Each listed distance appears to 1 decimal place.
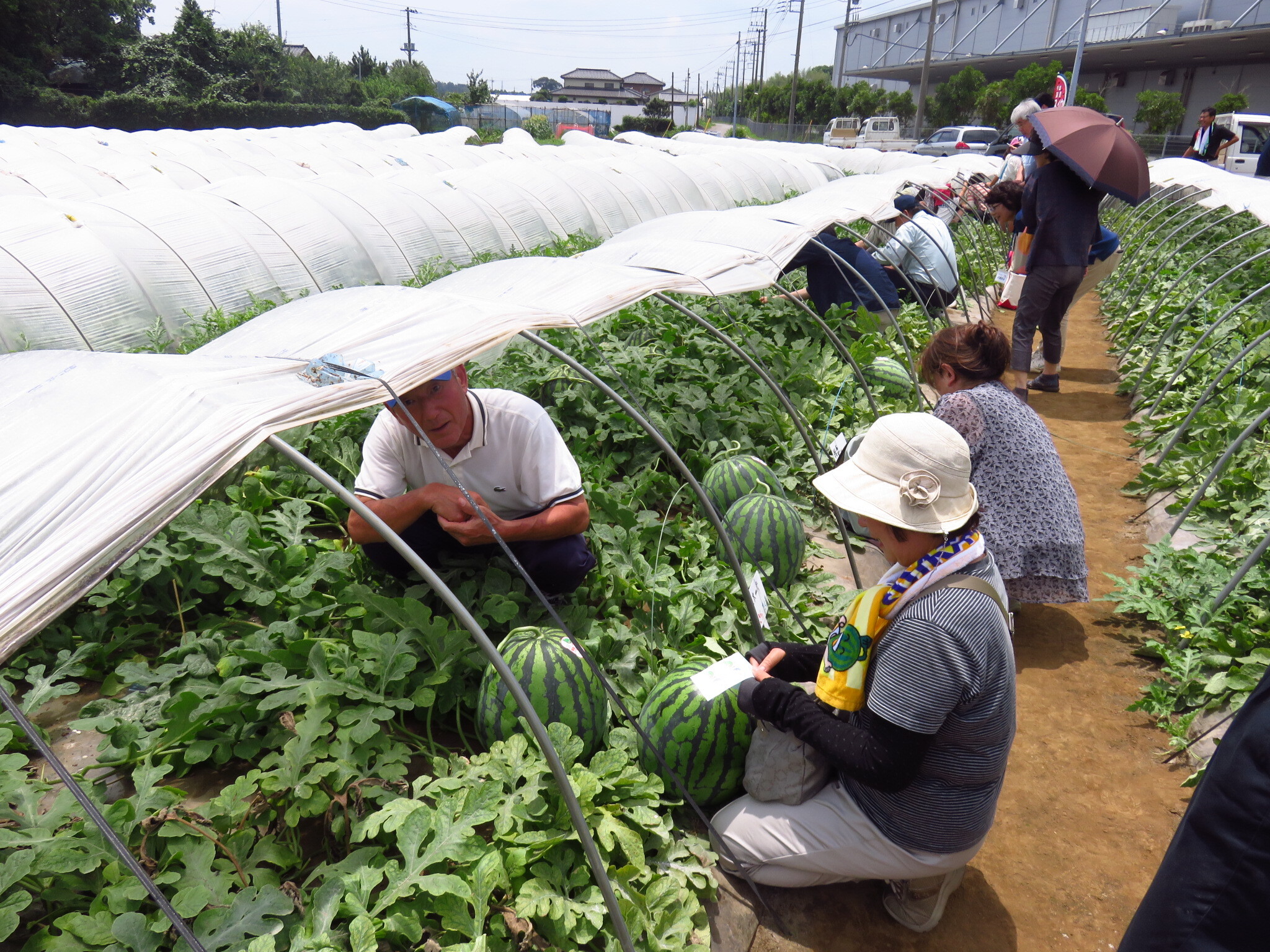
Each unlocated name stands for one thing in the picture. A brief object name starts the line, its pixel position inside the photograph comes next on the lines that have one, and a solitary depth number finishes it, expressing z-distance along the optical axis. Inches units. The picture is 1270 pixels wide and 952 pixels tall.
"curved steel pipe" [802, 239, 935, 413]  276.4
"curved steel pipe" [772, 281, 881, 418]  231.8
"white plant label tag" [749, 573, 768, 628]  145.6
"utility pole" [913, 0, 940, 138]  1689.2
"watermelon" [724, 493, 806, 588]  180.9
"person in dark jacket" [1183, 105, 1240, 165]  767.1
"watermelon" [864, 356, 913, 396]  275.7
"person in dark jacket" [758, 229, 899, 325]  332.2
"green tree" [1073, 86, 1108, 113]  1423.5
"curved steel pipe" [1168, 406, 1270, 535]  189.5
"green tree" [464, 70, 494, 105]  2650.1
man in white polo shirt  140.7
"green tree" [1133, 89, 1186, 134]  1453.0
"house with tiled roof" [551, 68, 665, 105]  4544.8
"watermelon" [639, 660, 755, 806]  123.3
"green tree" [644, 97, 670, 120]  2859.3
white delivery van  880.3
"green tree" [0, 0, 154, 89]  1504.7
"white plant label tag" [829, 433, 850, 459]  197.3
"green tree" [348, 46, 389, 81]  2763.3
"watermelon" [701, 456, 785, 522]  201.2
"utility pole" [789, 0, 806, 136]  2375.7
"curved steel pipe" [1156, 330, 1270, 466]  235.0
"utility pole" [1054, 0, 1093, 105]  1144.5
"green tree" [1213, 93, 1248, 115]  1269.7
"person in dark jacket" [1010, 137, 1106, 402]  275.0
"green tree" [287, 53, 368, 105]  2171.5
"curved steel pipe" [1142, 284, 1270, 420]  285.4
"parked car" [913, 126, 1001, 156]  1505.9
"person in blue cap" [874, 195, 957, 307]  380.2
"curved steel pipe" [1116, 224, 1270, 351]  375.2
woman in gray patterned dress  159.3
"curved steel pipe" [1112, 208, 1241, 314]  428.8
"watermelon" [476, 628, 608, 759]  126.0
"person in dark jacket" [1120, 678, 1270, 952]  41.4
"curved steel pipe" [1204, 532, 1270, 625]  158.9
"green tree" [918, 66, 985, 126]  1894.7
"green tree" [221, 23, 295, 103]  1943.9
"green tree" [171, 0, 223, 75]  1840.6
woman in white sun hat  93.2
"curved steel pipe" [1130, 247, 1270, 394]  326.0
